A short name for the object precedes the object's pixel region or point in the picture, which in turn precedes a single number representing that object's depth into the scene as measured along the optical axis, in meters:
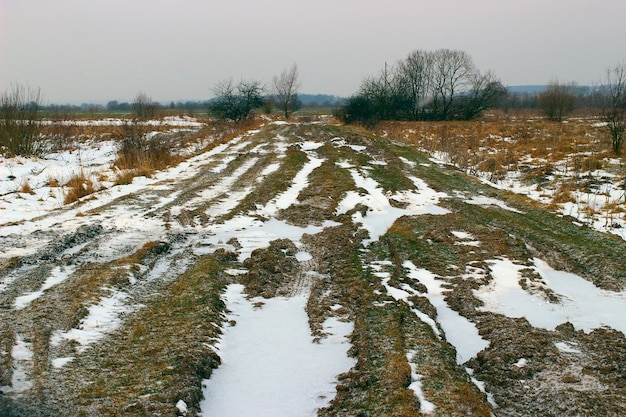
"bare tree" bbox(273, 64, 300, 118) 53.56
